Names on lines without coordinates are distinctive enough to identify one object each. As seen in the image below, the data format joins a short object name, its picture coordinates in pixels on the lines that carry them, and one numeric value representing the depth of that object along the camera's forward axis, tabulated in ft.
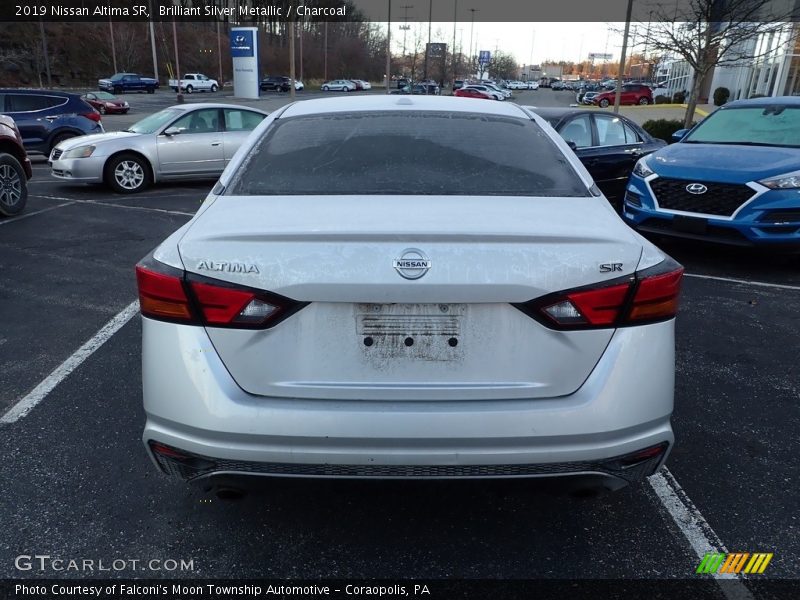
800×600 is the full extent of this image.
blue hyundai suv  19.98
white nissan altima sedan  6.32
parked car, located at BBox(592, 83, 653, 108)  139.44
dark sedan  29.09
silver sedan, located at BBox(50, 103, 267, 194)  34.58
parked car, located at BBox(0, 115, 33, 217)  26.86
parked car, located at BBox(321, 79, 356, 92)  245.24
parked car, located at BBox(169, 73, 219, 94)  203.00
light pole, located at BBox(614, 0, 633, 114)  64.29
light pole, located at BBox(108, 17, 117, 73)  204.33
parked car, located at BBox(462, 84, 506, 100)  157.38
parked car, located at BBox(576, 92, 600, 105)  160.20
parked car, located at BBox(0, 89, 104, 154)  47.09
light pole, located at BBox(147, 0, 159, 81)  211.49
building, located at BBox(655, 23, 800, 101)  99.45
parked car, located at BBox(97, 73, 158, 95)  178.93
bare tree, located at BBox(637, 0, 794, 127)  55.36
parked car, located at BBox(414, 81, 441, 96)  187.93
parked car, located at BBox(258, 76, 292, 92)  225.76
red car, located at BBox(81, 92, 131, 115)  103.82
